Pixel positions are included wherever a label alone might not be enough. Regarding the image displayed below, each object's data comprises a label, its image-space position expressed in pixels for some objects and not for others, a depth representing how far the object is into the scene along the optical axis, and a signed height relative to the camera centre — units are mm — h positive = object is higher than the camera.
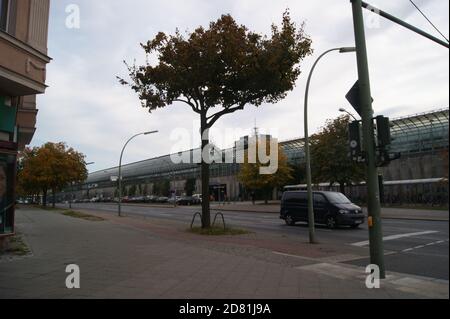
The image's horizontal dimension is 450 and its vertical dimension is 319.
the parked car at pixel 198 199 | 64625 +1209
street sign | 9445 +2319
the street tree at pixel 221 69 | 17375 +5571
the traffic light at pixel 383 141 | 8820 +1267
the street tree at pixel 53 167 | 49594 +4713
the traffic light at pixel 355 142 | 9256 +1338
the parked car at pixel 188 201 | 65000 +938
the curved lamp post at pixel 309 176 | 15250 +1029
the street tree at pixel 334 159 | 38969 +4183
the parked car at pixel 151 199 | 78612 +1561
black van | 21141 -170
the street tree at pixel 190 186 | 85644 +4114
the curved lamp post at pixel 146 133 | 35544 +6017
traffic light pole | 8875 +1293
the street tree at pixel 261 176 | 51000 +3513
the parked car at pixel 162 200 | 77088 +1336
